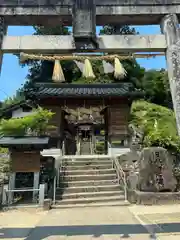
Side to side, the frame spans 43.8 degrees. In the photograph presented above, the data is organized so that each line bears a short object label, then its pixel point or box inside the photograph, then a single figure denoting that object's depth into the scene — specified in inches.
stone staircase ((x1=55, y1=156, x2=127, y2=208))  373.1
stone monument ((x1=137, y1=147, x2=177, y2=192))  365.1
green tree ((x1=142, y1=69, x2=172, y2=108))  1213.1
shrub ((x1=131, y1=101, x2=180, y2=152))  418.0
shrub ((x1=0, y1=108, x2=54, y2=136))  438.3
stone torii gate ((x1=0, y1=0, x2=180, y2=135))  193.0
